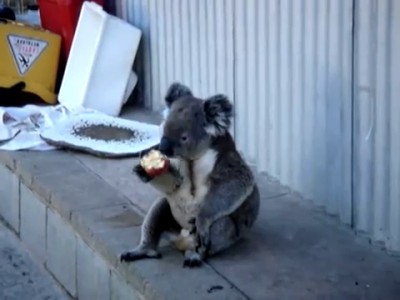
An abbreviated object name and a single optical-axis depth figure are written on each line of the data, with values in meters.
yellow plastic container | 7.12
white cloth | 6.05
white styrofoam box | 6.66
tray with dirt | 5.86
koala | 3.99
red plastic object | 7.16
